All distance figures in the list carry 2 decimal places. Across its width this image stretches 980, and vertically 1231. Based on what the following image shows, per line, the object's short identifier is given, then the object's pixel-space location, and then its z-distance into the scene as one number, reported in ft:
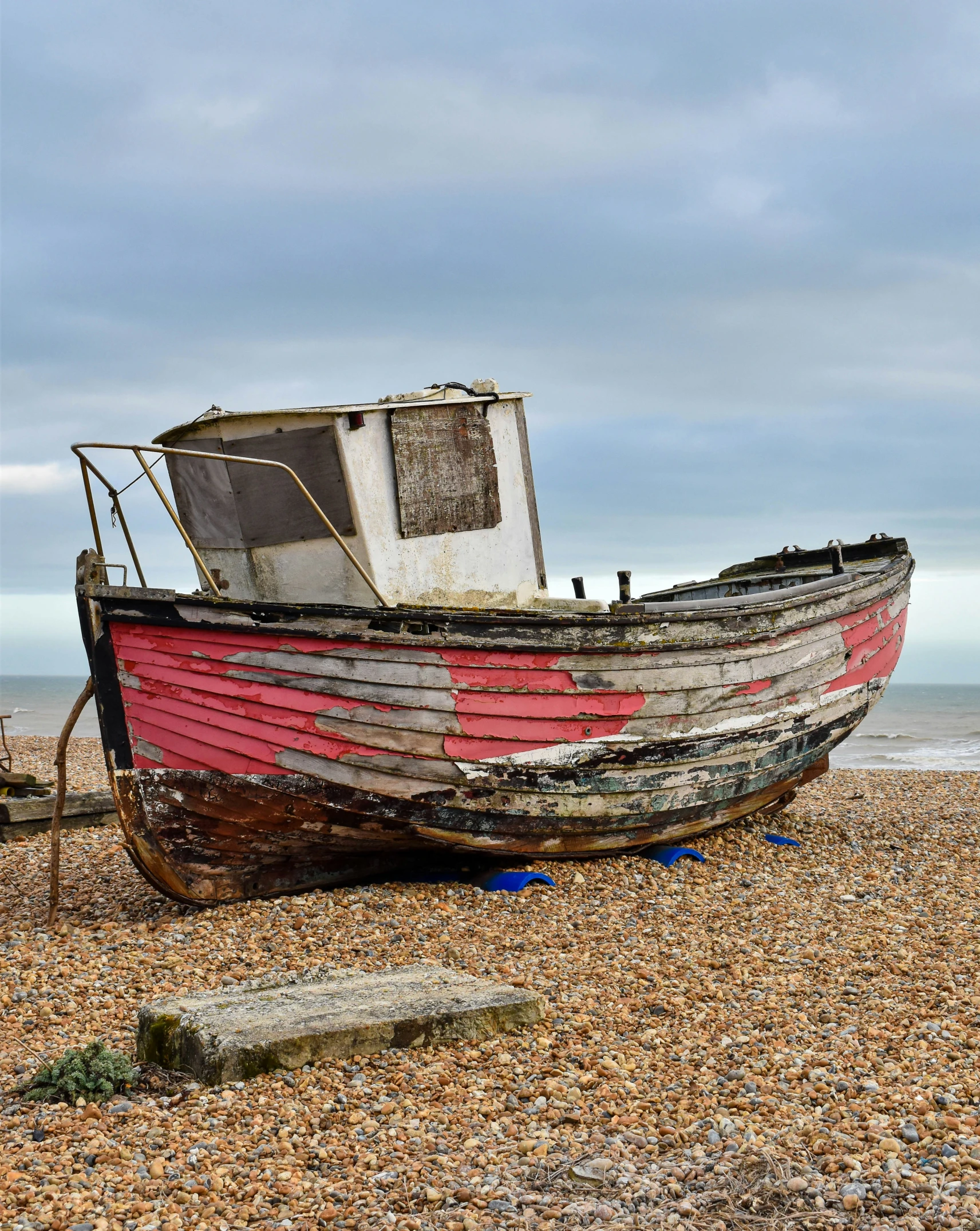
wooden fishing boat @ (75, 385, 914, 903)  23.49
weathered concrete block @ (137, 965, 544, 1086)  14.96
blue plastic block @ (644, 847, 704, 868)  29.35
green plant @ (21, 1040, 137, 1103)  14.61
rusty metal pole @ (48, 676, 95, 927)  24.39
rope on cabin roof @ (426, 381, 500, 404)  28.86
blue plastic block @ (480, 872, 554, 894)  25.80
